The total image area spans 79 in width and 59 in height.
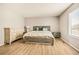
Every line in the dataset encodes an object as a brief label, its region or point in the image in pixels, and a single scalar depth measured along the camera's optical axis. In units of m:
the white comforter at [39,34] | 2.41
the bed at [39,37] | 2.35
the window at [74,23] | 1.93
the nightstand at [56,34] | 2.73
